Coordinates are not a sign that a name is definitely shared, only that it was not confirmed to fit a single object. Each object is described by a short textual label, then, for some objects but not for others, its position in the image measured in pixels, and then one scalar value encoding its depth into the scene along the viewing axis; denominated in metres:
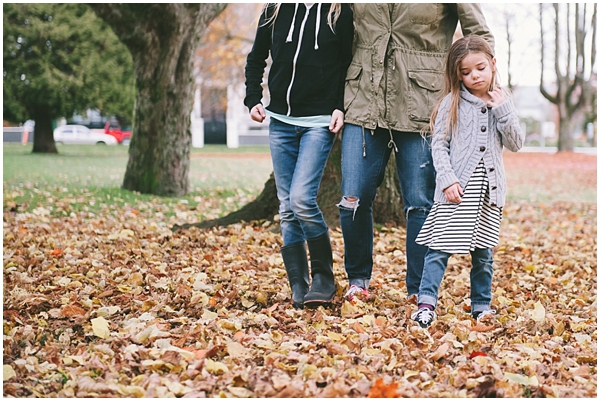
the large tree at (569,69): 28.73
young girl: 3.77
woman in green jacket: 3.96
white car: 40.09
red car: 40.91
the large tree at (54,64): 24.27
